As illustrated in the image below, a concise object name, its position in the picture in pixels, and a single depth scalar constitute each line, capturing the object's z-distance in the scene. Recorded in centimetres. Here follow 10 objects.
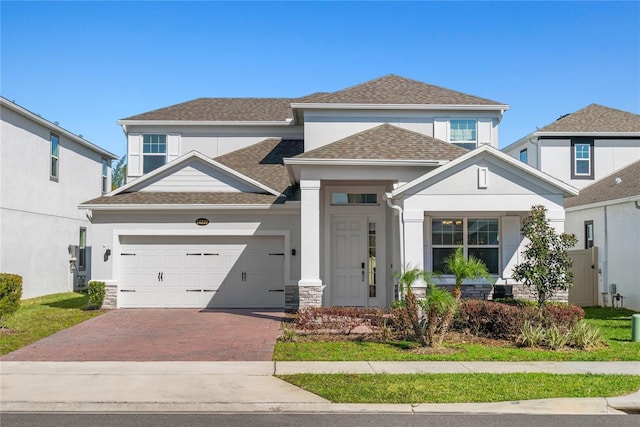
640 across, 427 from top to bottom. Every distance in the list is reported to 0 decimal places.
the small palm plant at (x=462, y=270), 1324
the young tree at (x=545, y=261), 1324
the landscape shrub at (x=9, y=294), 1452
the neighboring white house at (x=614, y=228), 1847
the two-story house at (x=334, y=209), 1552
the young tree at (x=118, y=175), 7256
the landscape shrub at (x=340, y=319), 1359
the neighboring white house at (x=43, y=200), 2120
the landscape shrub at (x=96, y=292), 1834
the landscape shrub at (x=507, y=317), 1291
